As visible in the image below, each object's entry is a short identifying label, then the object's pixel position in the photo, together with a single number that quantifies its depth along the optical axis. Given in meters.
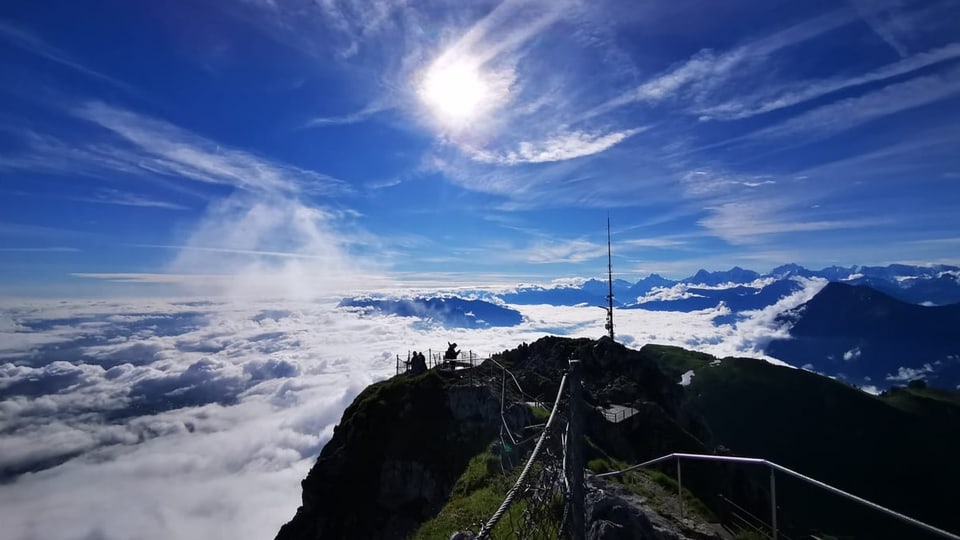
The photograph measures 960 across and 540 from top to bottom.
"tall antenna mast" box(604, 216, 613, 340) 54.91
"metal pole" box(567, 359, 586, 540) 7.48
